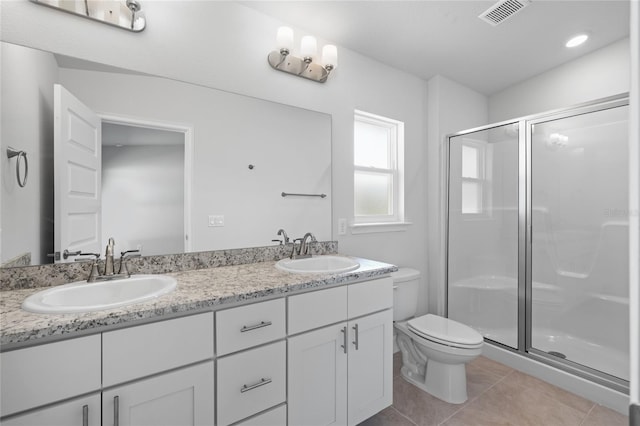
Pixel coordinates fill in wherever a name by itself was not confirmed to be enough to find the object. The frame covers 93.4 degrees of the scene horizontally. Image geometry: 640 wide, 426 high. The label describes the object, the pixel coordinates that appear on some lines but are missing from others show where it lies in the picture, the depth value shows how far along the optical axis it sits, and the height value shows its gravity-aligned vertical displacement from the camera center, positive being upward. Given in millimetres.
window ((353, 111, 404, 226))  2492 +380
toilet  1853 -843
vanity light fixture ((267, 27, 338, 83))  1860 +1019
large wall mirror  1274 +263
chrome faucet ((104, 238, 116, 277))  1387 -234
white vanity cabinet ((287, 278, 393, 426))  1369 -706
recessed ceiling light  2252 +1333
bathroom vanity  911 -529
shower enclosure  2023 -173
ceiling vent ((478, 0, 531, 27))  1866 +1307
